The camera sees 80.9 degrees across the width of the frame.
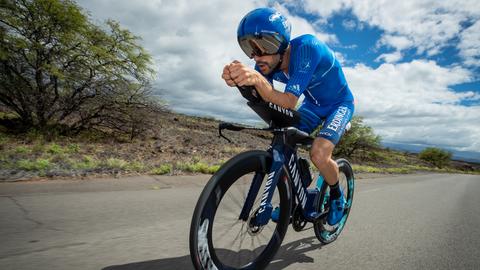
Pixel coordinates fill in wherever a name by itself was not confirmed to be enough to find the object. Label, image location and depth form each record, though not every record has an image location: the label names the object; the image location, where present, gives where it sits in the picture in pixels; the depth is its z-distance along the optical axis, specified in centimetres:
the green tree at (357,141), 3288
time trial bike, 160
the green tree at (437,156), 8331
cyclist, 183
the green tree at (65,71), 1009
